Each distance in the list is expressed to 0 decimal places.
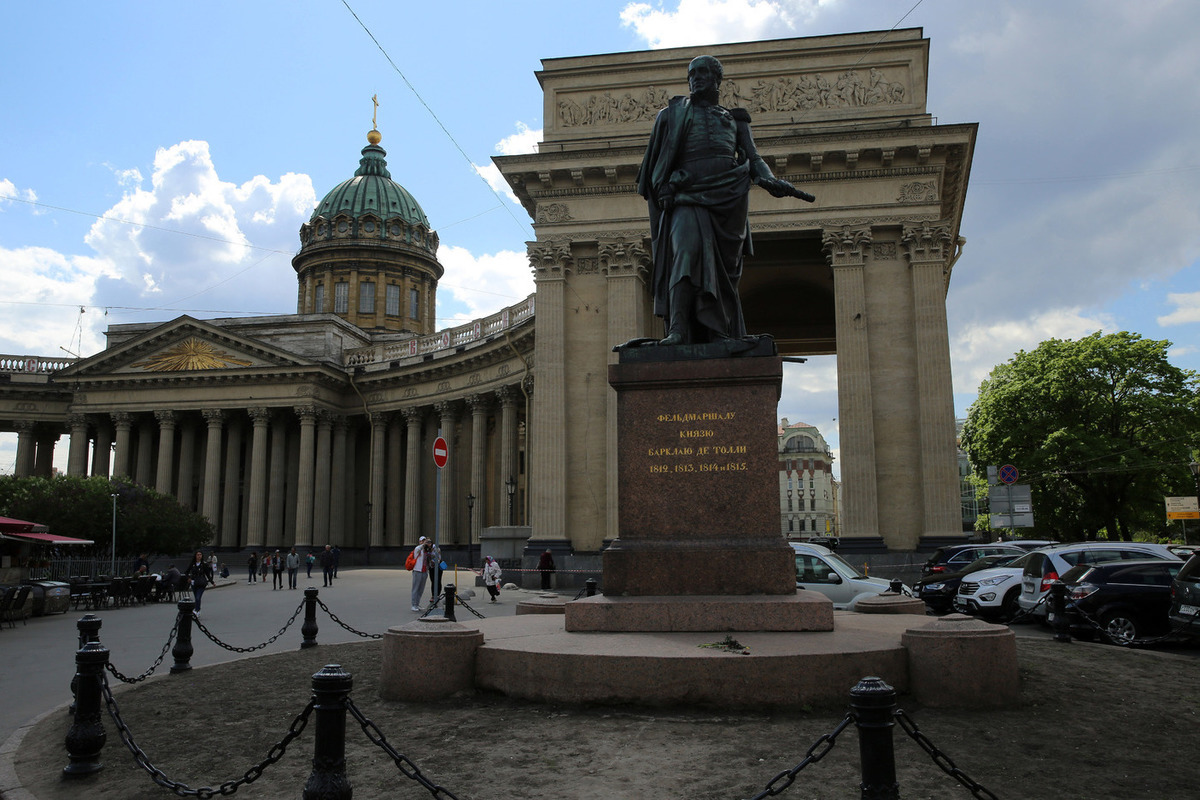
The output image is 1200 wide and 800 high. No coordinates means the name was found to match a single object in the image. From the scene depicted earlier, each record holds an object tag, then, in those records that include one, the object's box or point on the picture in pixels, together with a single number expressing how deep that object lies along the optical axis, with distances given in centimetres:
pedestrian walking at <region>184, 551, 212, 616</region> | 2142
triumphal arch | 2916
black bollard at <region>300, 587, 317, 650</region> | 1329
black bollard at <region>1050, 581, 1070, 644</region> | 1290
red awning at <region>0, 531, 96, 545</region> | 2560
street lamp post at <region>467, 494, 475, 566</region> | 4516
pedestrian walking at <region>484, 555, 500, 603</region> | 2528
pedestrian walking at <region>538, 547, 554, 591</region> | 2852
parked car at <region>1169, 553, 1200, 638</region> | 1230
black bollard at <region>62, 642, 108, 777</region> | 636
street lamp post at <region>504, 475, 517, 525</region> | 4409
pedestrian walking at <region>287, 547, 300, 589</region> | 3597
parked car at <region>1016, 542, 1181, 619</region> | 1664
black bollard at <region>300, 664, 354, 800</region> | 448
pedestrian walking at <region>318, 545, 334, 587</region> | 3694
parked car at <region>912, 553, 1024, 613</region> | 2046
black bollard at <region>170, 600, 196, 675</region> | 1115
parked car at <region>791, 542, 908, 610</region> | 1597
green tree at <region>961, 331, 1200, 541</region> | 4647
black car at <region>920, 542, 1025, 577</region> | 2338
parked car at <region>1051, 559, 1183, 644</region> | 1409
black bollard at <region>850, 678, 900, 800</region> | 398
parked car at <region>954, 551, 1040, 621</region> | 1791
